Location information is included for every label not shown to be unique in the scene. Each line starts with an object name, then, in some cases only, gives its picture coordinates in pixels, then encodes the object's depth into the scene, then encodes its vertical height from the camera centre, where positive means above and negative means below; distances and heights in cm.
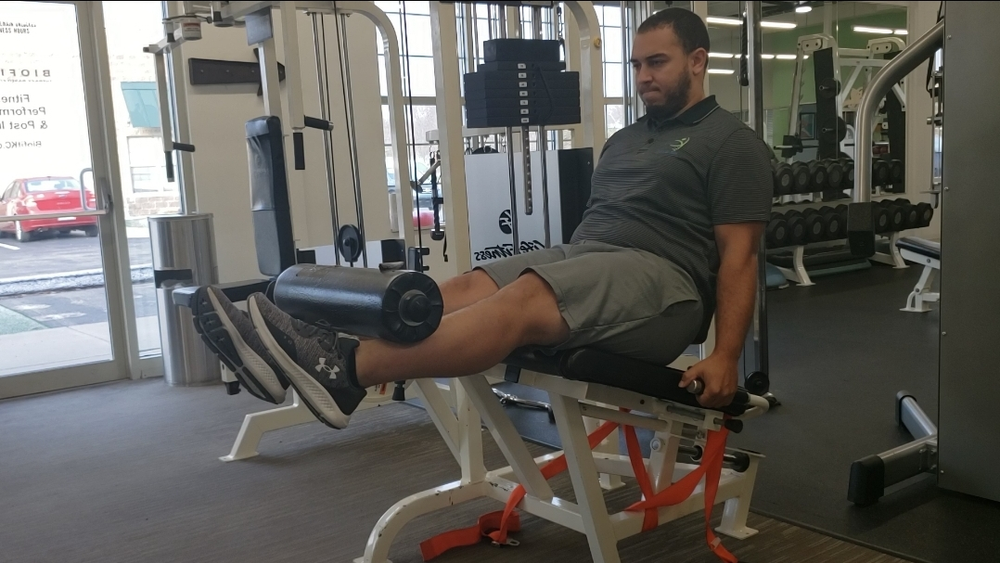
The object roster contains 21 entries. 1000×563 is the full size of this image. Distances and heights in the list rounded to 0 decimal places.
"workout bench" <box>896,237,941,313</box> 382 -44
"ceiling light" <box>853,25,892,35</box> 843 +128
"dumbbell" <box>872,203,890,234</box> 595 -44
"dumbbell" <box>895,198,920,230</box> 605 -42
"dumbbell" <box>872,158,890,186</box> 632 -11
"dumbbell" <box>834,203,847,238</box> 589 -37
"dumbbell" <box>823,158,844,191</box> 588 -10
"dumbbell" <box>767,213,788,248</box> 554 -45
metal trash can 395 -40
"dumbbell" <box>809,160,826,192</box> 579 -10
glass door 389 -2
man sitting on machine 152 -22
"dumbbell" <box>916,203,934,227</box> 620 -43
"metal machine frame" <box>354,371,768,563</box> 166 -66
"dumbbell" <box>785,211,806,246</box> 559 -43
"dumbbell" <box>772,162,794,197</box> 555 -11
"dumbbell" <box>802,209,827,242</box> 570 -43
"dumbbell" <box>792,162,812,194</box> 570 -10
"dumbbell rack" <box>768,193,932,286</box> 595 -71
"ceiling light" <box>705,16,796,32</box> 810 +132
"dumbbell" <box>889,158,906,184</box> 636 -12
